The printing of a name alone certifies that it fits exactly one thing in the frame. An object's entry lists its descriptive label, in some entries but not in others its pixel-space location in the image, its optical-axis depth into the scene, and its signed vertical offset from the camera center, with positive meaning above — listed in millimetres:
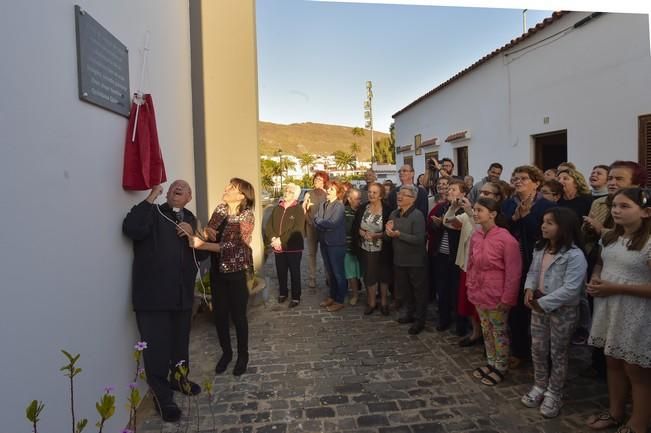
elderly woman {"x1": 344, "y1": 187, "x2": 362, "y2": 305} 6137 -459
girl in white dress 2686 -598
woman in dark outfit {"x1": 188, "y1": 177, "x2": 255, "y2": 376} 3916 -444
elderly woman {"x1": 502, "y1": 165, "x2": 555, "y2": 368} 3947 -182
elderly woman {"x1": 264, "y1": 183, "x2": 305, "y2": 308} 6008 -281
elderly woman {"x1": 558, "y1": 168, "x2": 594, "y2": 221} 4098 +168
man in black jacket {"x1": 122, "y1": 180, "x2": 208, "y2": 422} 3199 -482
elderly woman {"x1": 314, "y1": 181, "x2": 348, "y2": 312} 5898 -361
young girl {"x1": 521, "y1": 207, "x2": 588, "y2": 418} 3076 -670
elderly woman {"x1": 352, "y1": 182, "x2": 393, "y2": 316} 5578 -454
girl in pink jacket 3594 -630
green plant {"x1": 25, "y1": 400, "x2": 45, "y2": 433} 1336 -611
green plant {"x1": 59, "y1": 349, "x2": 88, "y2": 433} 1489 -707
